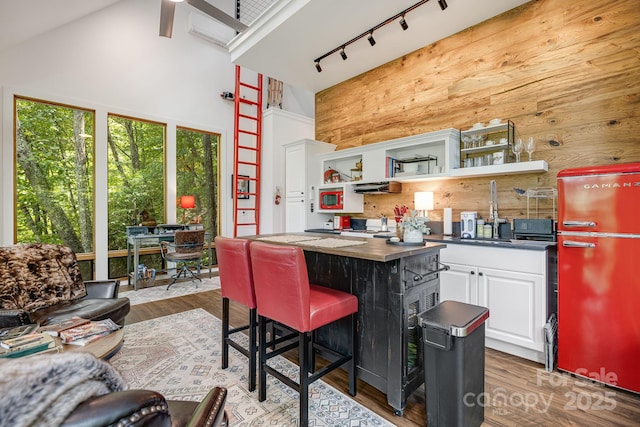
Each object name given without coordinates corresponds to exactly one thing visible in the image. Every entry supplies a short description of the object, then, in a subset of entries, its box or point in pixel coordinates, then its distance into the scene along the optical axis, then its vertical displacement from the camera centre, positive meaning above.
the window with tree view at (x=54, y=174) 4.11 +0.51
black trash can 1.53 -0.82
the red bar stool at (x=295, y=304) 1.67 -0.55
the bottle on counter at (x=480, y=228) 3.16 -0.20
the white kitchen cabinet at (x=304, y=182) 4.89 +0.43
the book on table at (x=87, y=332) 1.60 -0.68
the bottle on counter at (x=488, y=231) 3.10 -0.23
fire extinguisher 5.90 +0.24
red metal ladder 5.75 +1.04
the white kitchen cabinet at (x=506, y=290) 2.38 -0.69
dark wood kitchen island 1.79 -0.58
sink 2.58 -0.29
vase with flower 2.04 -0.14
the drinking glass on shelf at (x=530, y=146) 2.88 +0.58
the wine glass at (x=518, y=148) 2.99 +0.59
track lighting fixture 3.11 +2.06
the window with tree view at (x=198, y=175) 5.51 +0.64
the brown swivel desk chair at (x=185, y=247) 4.61 -0.58
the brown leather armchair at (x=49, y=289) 2.22 -0.64
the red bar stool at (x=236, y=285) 2.05 -0.53
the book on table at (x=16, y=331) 1.50 -0.62
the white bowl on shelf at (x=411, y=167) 3.81 +0.53
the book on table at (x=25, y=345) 1.32 -0.62
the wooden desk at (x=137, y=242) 4.48 -0.49
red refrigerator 1.94 -0.44
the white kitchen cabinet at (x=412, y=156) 3.41 +0.67
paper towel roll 3.54 -0.15
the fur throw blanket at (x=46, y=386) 0.44 -0.28
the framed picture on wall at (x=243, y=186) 5.90 +0.45
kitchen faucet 3.13 +0.09
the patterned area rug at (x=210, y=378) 1.77 -1.20
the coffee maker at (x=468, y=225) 3.11 -0.17
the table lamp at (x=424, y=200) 3.58 +0.10
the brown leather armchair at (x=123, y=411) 0.50 -0.34
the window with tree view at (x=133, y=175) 4.82 +0.57
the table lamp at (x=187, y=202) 5.16 +0.13
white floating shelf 2.76 +0.38
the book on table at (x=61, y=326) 1.64 -0.67
